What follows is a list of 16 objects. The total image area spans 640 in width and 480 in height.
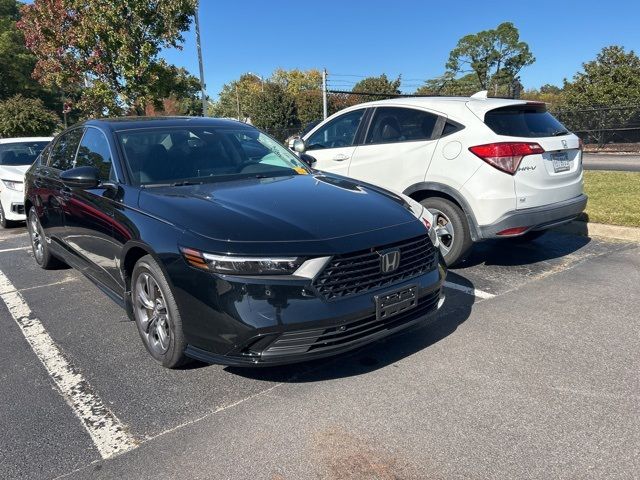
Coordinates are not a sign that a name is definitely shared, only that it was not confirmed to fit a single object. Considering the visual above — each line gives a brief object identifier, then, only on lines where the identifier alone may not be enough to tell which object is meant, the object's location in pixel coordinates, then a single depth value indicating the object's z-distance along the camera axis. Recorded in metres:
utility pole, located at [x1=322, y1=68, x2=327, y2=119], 25.55
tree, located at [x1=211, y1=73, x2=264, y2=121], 80.00
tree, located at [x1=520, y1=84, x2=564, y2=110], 28.77
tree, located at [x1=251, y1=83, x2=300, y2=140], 45.22
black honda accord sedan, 2.70
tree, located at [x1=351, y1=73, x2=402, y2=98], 56.97
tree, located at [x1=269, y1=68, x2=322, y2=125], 83.25
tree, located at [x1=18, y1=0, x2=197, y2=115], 15.21
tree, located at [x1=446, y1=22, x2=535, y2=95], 81.69
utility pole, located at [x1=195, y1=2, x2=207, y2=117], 20.33
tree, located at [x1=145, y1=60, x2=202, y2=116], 16.45
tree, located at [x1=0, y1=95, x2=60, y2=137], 21.69
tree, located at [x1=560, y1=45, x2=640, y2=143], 22.78
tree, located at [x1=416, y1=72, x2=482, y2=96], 74.41
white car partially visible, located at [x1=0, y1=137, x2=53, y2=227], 8.27
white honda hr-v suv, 4.73
